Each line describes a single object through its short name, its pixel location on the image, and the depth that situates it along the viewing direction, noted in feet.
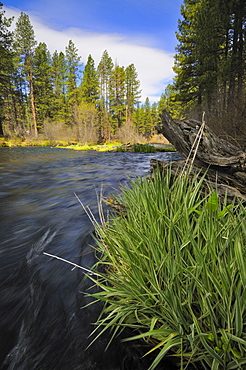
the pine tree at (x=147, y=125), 188.65
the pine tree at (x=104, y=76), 141.79
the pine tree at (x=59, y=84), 148.46
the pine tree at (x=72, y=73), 145.58
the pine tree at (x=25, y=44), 109.19
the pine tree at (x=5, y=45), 76.73
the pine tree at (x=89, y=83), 135.29
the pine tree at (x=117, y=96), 140.34
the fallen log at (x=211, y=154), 7.51
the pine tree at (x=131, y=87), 155.33
